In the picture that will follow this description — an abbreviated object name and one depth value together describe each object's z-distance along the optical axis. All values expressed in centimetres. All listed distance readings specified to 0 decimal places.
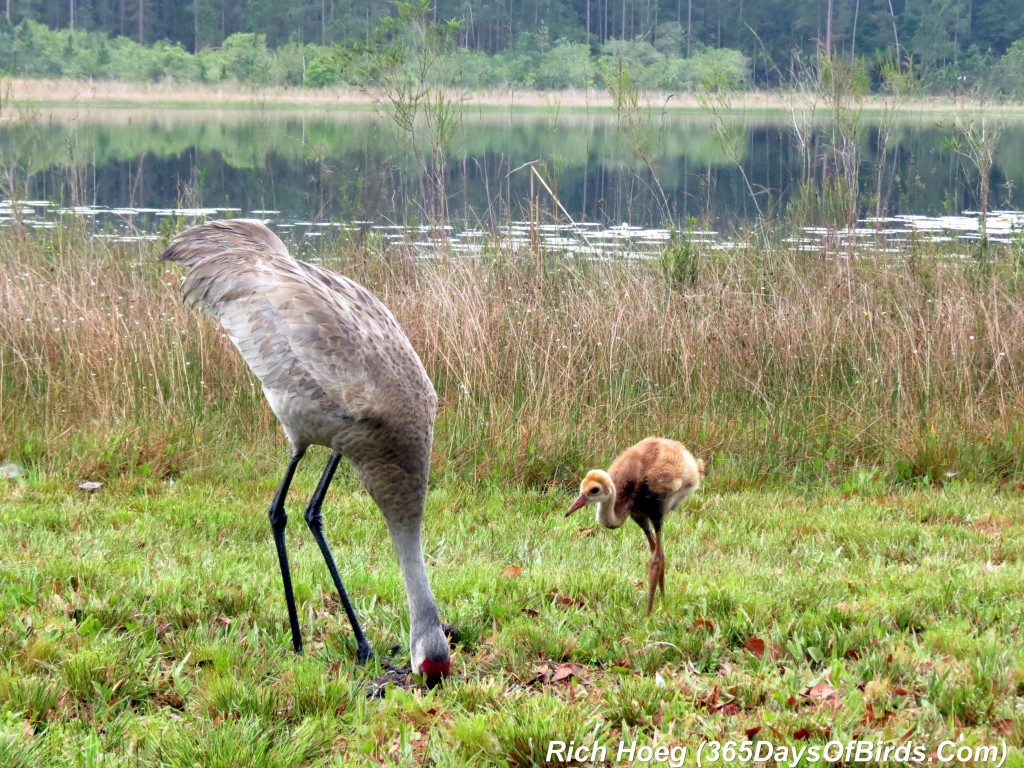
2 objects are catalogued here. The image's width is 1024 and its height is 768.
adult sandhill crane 756
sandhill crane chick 840
